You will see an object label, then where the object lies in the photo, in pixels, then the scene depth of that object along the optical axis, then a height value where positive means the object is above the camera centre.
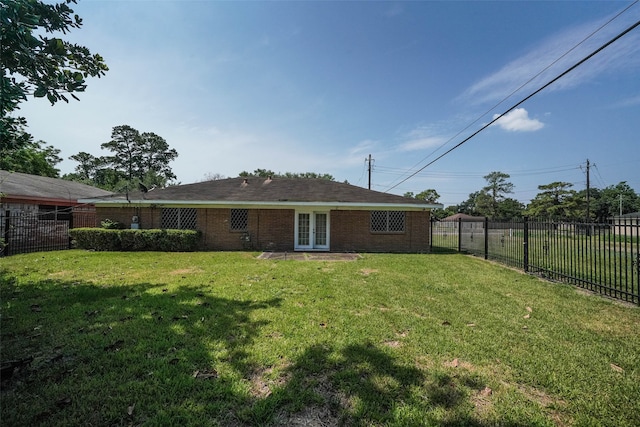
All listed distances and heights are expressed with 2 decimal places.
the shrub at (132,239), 12.41 -1.00
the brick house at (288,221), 13.80 -0.10
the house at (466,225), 12.77 -0.16
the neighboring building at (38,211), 11.20 +0.15
